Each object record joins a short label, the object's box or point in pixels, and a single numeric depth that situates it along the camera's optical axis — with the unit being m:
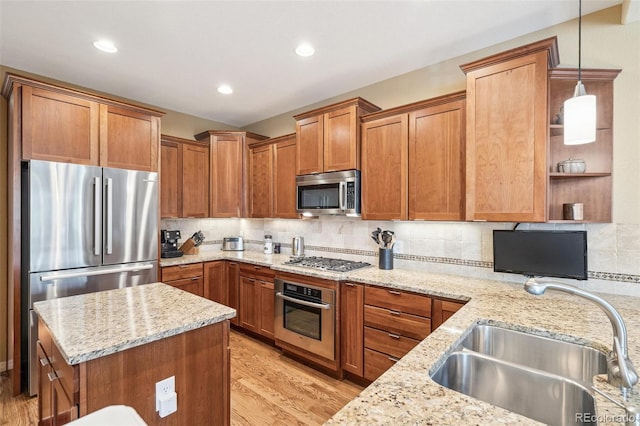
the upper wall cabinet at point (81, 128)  2.53
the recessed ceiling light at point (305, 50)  2.53
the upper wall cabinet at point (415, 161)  2.49
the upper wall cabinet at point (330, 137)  3.03
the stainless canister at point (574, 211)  2.08
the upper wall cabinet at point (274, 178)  3.74
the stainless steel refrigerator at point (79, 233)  2.48
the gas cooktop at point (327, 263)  2.96
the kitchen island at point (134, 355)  1.23
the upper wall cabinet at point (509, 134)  2.03
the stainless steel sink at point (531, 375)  1.10
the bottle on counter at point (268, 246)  4.11
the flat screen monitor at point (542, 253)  2.06
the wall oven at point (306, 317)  2.76
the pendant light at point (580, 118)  1.51
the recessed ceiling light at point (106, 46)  2.46
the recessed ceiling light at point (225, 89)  3.35
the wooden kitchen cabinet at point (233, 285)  3.77
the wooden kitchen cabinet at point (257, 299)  3.39
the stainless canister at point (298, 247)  3.85
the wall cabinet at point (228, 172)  4.14
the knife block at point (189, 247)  3.97
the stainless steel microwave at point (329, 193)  3.03
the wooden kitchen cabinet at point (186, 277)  3.38
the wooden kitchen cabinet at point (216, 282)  3.71
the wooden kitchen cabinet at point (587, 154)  2.07
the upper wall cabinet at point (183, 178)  3.77
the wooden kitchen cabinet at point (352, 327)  2.62
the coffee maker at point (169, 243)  3.65
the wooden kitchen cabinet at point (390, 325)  2.31
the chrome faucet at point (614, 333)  0.94
